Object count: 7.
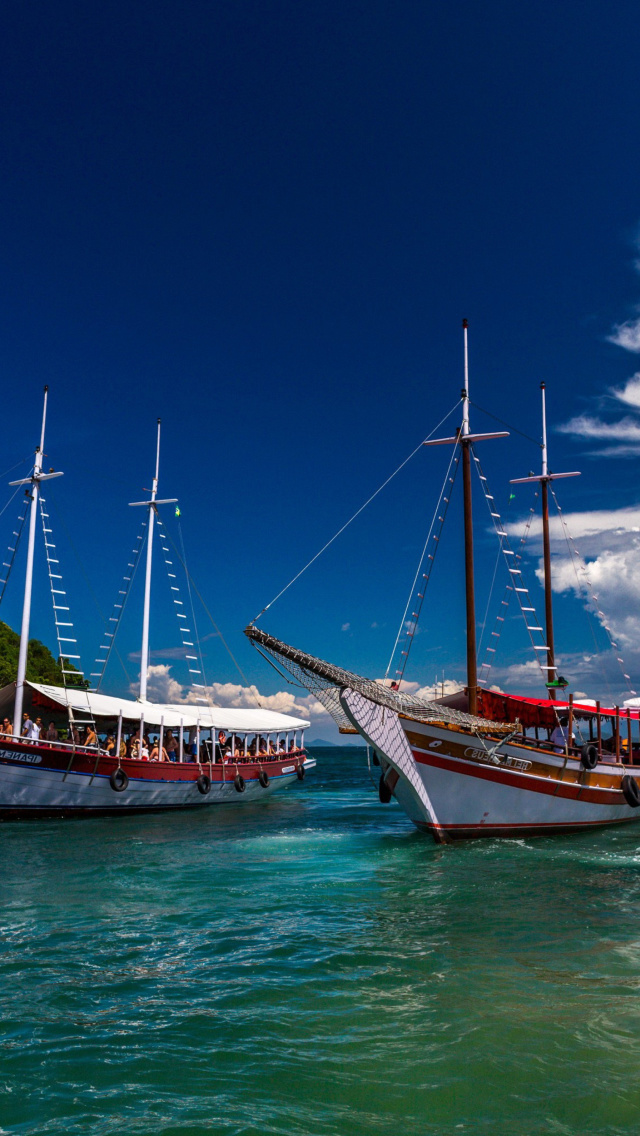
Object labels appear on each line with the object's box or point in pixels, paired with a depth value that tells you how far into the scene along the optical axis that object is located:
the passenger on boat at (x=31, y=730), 29.31
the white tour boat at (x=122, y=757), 28.38
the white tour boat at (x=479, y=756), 21.30
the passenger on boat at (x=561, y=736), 26.25
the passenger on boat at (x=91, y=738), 30.16
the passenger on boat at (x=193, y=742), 36.47
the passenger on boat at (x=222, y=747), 38.22
